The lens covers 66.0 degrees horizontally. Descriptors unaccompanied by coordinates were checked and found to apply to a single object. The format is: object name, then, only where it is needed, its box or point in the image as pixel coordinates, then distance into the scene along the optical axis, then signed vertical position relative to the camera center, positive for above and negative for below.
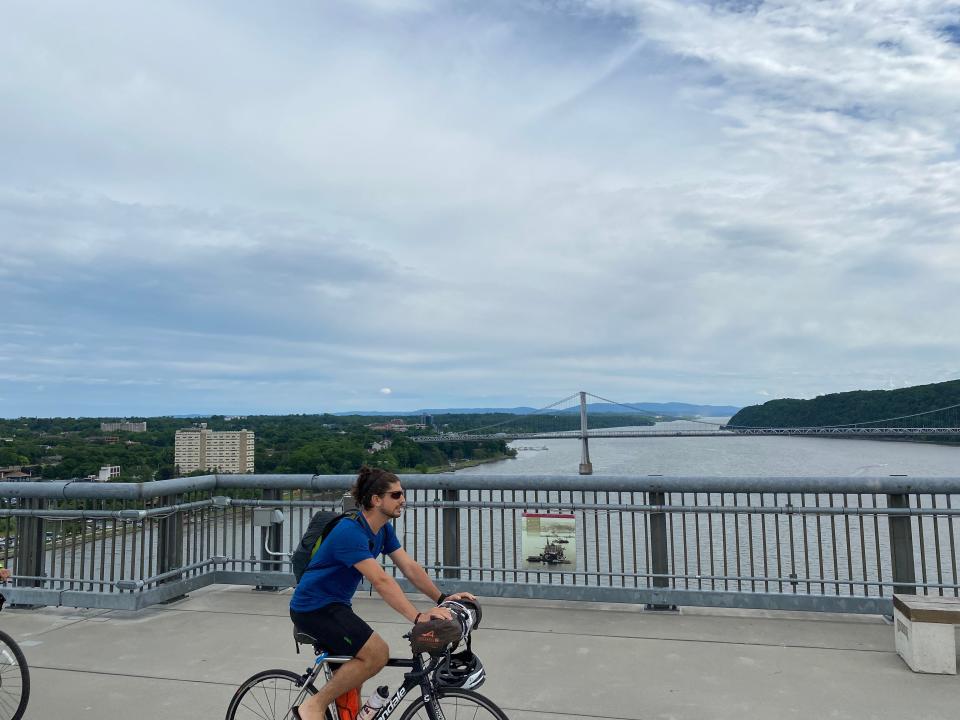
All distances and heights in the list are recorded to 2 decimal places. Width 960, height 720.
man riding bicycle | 3.20 -0.74
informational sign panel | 6.95 -1.19
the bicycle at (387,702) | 3.10 -1.20
